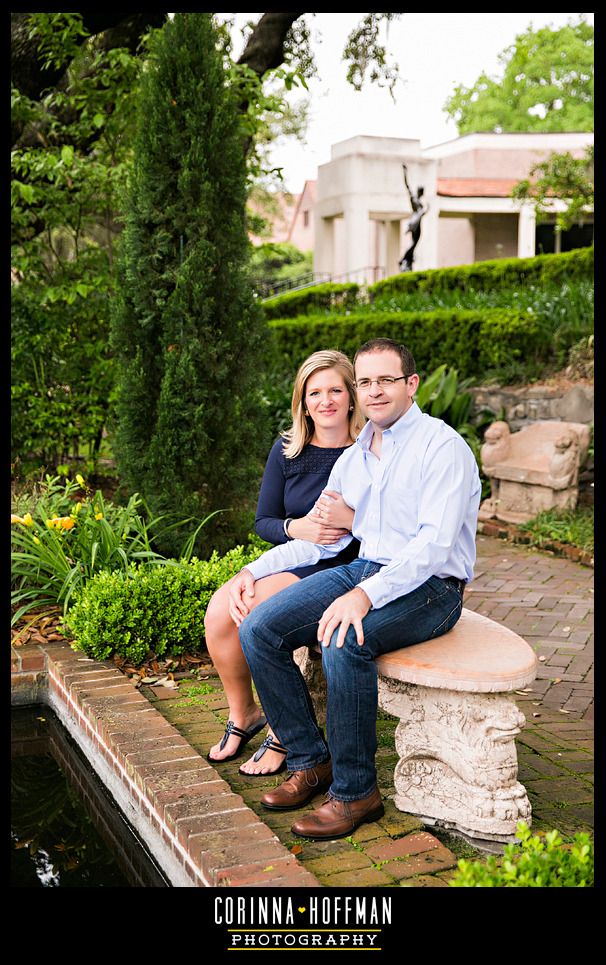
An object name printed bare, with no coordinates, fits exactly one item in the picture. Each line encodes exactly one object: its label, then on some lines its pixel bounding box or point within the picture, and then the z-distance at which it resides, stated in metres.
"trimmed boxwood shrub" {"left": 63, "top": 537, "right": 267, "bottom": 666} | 4.50
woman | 3.49
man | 2.94
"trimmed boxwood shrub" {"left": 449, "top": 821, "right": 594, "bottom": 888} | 2.25
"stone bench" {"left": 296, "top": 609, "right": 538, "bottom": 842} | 2.88
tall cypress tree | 5.41
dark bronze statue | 19.47
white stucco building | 24.23
